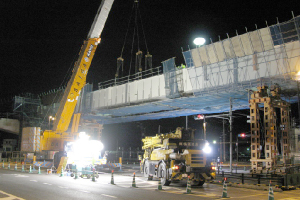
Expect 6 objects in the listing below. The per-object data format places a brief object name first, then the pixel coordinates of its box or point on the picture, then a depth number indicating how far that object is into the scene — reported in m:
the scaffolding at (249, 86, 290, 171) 25.50
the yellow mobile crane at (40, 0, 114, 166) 31.42
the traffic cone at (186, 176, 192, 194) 14.20
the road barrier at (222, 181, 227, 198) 13.29
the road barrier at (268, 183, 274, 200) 10.41
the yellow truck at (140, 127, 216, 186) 17.61
